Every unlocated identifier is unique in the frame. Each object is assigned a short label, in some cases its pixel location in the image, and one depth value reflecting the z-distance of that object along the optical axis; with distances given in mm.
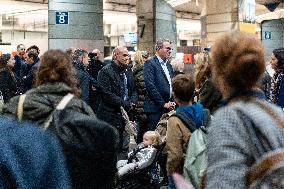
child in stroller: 5871
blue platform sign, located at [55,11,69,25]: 12320
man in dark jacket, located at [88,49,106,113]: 10680
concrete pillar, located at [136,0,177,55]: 15281
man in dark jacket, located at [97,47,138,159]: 8234
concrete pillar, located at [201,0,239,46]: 17219
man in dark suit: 7707
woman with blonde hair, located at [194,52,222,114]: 5289
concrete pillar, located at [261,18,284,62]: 23828
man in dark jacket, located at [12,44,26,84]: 12540
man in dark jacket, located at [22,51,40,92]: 10102
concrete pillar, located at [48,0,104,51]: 12281
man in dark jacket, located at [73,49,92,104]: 8891
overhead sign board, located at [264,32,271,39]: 23991
